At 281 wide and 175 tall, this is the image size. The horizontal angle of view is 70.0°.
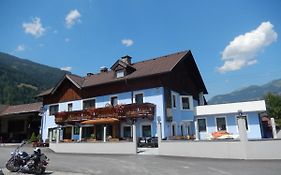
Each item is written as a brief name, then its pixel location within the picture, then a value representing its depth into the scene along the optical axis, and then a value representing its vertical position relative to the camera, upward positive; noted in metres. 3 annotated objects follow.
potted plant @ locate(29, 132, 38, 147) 24.16 -1.81
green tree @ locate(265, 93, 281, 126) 39.98 +2.58
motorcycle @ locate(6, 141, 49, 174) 9.01 -1.71
